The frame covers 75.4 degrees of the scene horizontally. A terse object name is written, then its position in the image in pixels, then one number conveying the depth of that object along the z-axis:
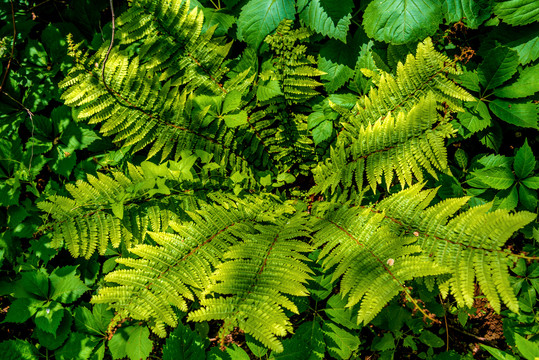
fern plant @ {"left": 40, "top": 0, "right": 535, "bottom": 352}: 1.73
